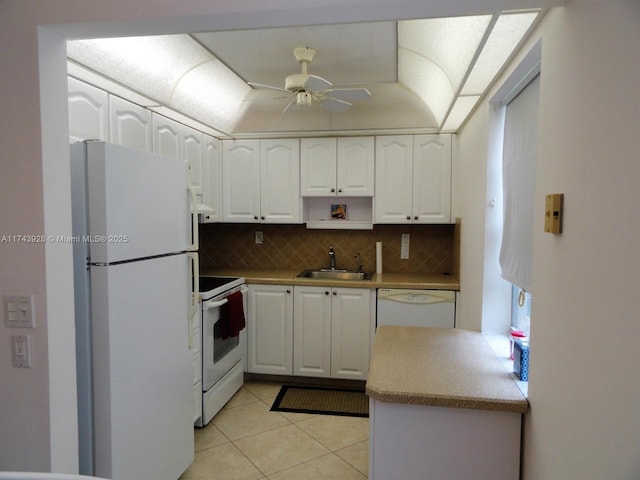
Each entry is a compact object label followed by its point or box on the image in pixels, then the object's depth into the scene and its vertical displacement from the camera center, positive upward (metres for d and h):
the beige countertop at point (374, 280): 3.17 -0.49
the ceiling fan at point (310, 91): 2.21 +0.79
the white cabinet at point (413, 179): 3.39 +0.39
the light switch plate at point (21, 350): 1.38 -0.46
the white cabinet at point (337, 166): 3.51 +0.51
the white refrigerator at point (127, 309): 1.58 -0.39
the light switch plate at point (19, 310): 1.37 -0.32
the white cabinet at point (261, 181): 3.62 +0.39
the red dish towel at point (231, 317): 2.94 -0.73
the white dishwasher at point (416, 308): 3.13 -0.69
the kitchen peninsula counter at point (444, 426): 1.44 -0.77
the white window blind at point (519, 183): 1.62 +0.18
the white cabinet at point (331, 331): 3.29 -0.93
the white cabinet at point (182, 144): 2.69 +0.59
